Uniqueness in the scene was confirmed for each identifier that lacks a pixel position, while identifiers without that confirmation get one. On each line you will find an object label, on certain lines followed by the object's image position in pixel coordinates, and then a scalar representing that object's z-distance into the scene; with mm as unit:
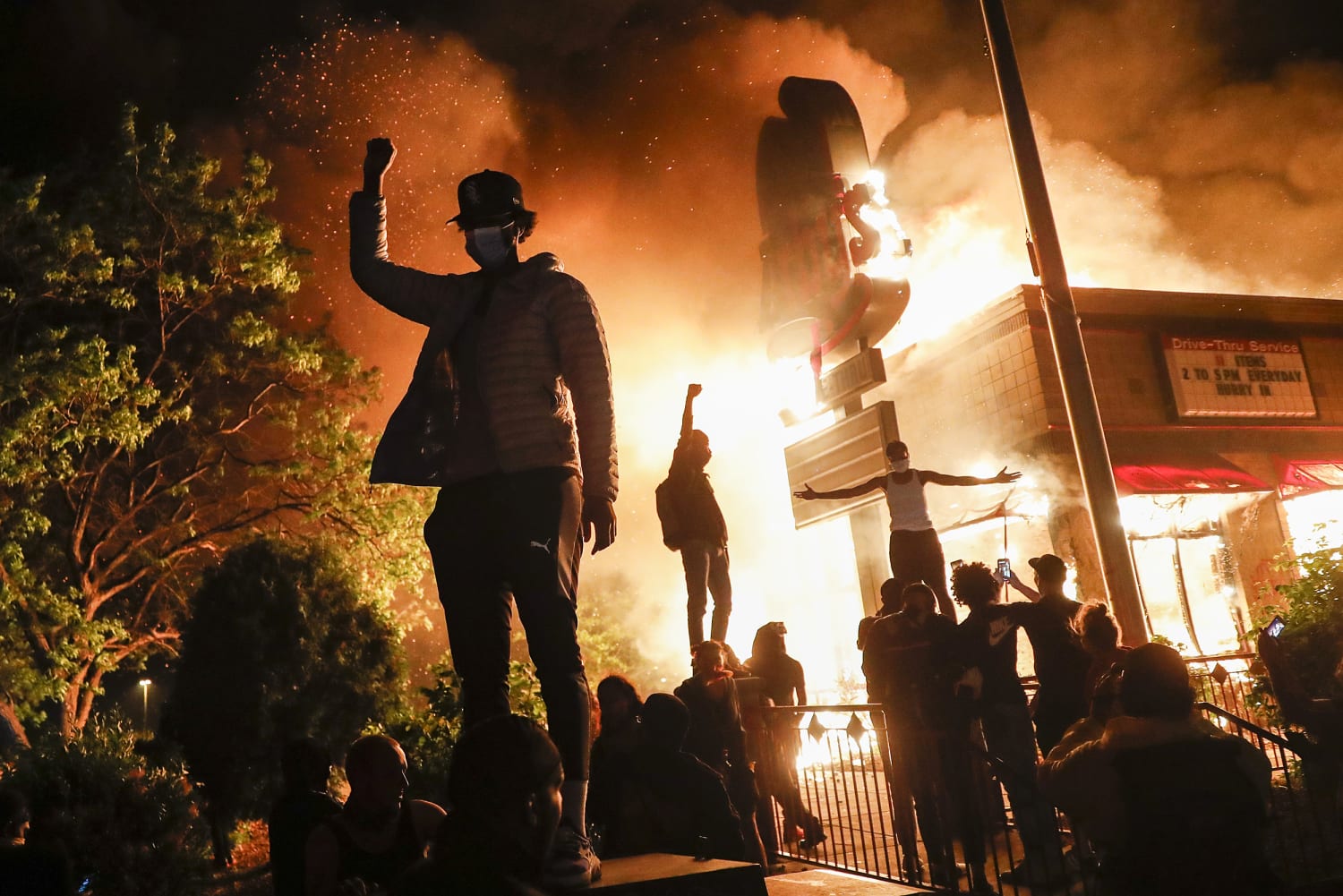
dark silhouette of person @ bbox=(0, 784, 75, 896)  4258
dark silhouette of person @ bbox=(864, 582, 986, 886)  6312
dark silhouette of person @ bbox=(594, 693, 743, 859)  4004
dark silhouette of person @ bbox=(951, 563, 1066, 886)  6742
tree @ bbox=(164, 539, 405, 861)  14031
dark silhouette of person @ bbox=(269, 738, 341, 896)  4180
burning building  19156
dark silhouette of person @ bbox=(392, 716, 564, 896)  1979
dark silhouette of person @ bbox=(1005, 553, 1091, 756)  6461
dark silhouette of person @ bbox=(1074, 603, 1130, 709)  6246
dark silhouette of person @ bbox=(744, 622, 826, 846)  8188
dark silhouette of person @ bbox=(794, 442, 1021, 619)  9164
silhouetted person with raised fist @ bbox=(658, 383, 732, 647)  9297
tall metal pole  8211
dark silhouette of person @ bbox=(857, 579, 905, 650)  8016
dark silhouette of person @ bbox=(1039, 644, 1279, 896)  3260
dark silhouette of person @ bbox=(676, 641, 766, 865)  7070
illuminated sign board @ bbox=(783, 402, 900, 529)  16781
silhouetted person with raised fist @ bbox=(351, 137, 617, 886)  3303
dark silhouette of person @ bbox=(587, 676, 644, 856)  4512
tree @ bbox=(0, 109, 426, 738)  15617
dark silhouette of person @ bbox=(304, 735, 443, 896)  3629
